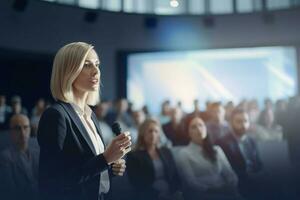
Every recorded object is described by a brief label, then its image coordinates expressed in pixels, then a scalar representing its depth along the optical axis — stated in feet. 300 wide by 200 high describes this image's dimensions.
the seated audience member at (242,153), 9.89
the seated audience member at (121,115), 11.57
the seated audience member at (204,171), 9.29
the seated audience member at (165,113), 12.51
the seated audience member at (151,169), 9.11
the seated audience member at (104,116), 10.64
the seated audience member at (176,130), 10.33
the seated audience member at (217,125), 10.33
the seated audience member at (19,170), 7.85
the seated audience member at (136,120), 11.38
